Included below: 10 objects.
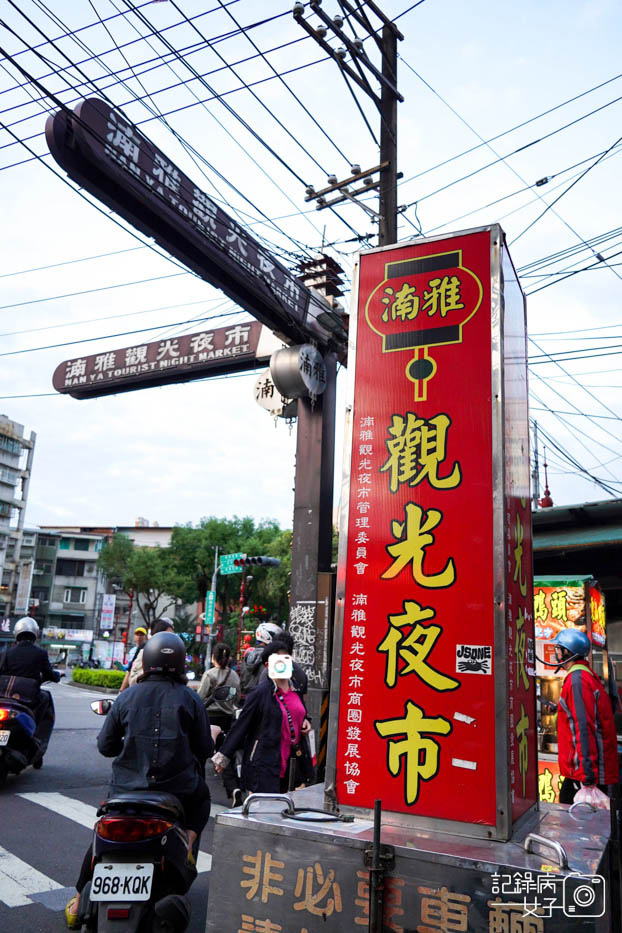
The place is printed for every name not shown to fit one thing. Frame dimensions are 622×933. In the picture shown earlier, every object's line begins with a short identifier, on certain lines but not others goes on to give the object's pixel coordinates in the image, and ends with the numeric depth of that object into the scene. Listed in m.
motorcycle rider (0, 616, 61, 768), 7.77
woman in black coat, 4.91
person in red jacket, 4.61
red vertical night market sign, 2.72
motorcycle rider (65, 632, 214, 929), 3.61
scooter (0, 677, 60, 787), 7.13
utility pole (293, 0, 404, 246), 8.90
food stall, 7.66
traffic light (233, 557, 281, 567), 19.95
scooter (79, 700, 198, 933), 3.16
